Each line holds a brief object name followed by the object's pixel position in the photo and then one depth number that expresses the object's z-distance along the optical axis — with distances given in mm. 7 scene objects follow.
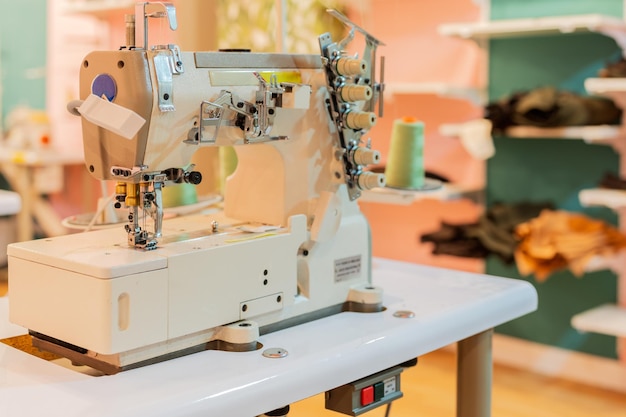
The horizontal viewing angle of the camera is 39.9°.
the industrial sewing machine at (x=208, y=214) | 1363
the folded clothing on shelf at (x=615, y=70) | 3197
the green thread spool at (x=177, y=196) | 1922
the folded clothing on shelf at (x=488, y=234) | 3551
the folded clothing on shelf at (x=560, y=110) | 3363
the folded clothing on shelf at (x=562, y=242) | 3303
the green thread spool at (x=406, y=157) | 2070
